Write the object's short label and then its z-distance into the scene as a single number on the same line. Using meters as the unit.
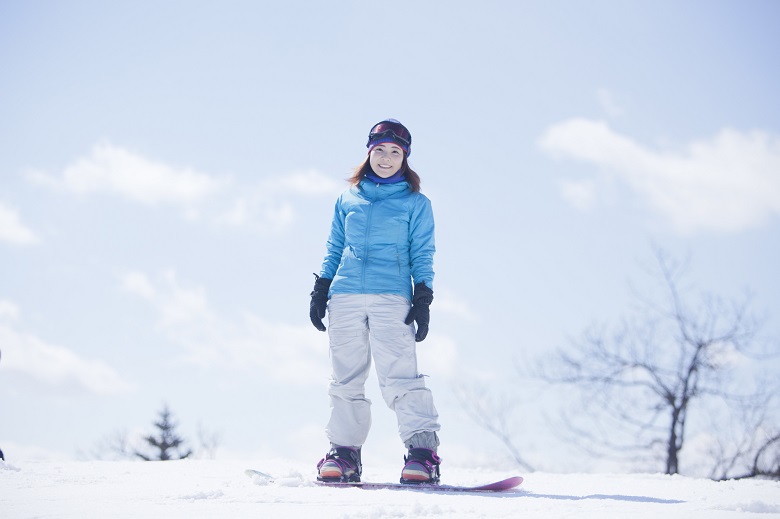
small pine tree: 27.72
